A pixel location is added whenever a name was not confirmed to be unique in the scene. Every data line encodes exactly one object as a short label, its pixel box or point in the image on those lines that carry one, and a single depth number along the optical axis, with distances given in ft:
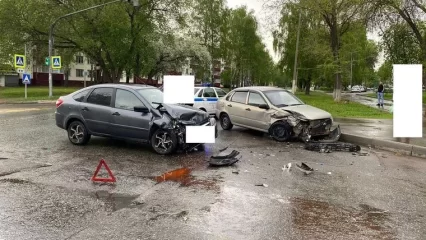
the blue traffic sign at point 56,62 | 92.53
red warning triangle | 20.86
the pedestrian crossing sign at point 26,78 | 90.74
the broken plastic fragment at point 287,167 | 25.17
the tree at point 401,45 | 79.33
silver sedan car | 36.09
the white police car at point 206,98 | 52.60
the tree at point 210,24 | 180.24
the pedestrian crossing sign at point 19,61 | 86.61
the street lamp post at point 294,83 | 112.29
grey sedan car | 28.25
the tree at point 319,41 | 99.14
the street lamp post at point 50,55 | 95.53
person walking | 91.20
